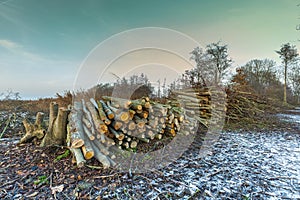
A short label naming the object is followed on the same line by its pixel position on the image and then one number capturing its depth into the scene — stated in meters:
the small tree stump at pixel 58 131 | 2.29
